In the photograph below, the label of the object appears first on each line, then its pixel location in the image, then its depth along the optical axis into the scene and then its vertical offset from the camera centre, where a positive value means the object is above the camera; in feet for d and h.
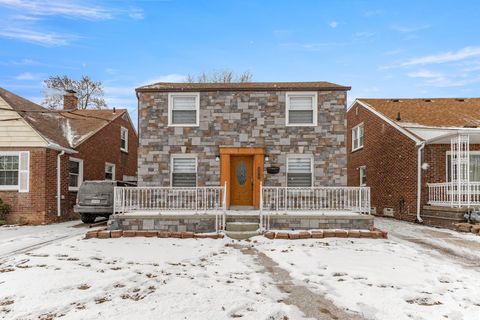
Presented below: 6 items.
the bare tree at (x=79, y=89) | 92.43 +23.74
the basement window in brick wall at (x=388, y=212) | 51.37 -6.84
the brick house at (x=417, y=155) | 41.22 +2.30
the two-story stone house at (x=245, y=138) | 40.37 +4.02
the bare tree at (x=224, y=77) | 94.17 +27.75
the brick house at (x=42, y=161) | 42.52 +1.10
